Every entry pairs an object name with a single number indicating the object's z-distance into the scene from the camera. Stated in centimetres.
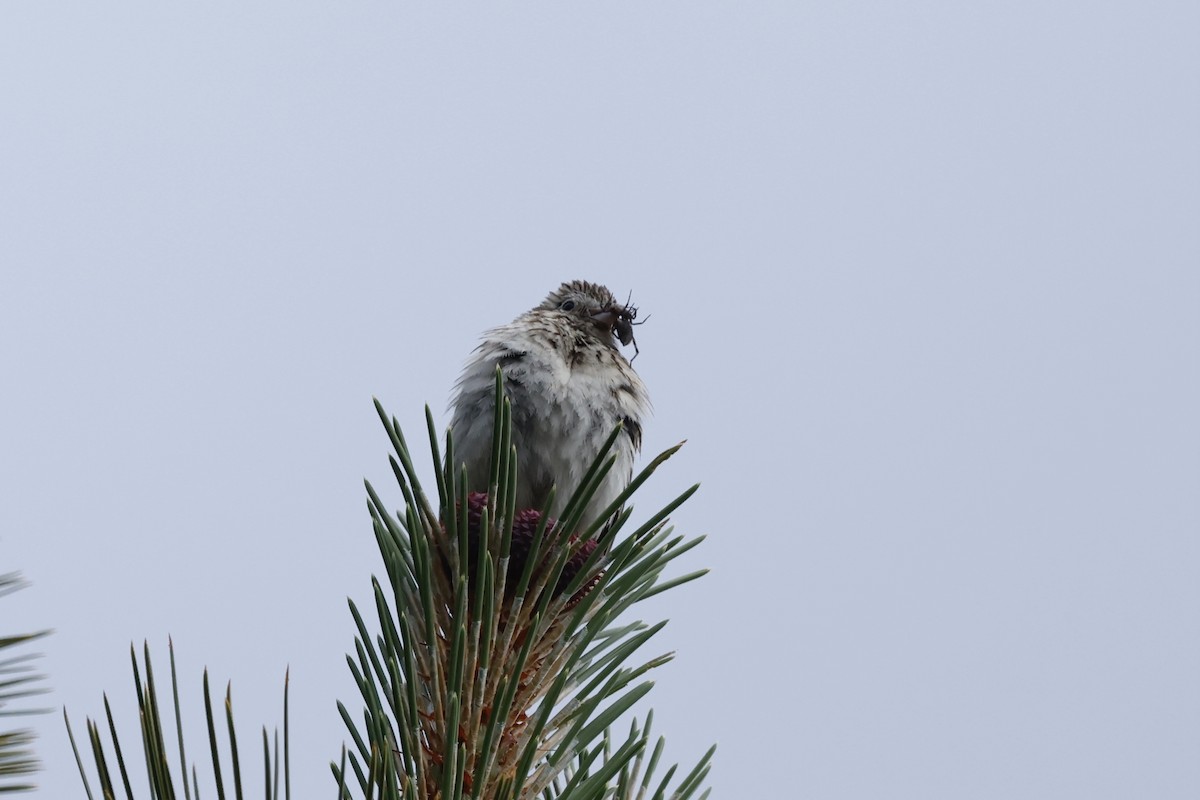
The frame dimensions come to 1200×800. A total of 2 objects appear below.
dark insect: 837
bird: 668
